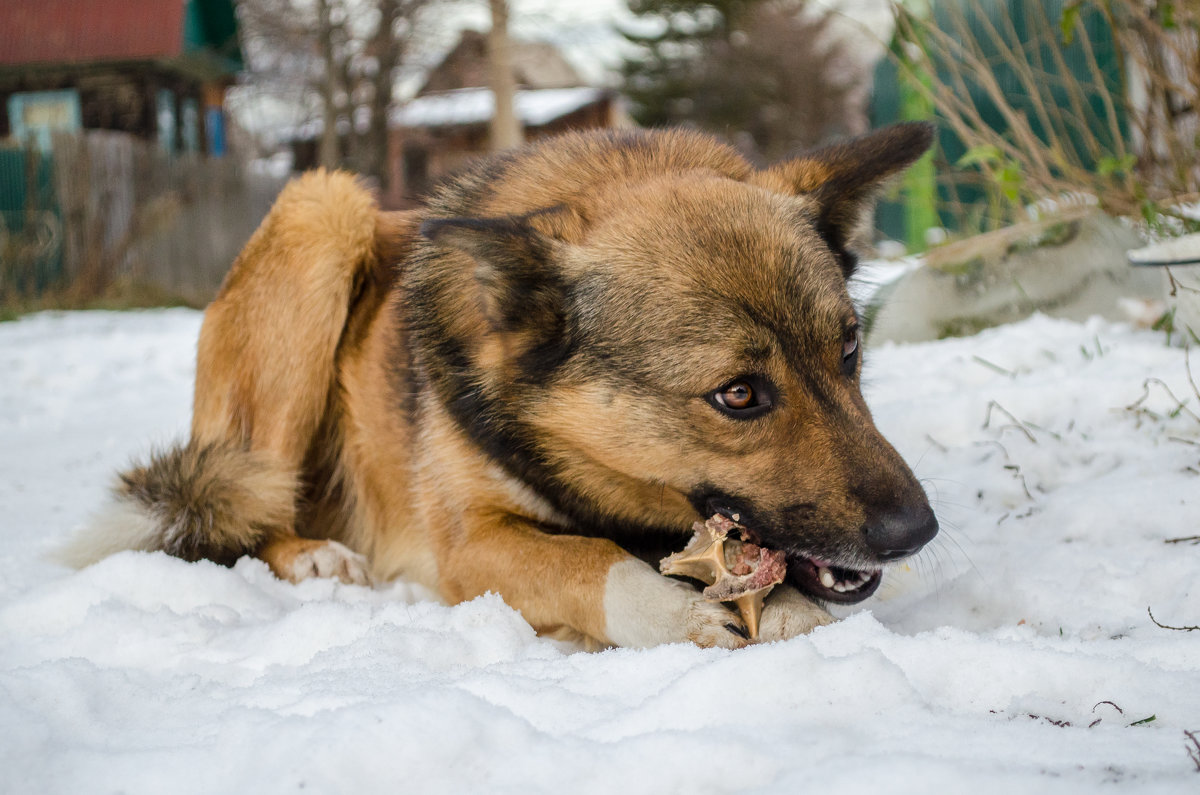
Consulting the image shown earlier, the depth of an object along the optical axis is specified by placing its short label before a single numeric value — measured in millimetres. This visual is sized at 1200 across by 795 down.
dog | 2102
